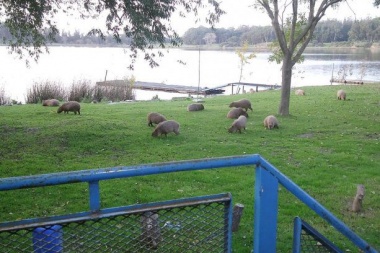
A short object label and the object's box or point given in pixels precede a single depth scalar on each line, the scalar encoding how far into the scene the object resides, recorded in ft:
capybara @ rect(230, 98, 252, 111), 56.03
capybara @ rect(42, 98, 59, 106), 63.44
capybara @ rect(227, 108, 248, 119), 49.60
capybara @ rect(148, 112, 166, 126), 44.14
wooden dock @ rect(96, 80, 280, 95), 125.59
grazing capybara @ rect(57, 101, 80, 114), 53.01
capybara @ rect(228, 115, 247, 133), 41.22
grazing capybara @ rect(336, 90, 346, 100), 67.97
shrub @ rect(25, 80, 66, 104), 81.61
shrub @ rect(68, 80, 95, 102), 84.69
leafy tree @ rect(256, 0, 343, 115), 49.14
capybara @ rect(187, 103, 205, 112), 57.82
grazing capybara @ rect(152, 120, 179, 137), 38.24
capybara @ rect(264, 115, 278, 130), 42.93
